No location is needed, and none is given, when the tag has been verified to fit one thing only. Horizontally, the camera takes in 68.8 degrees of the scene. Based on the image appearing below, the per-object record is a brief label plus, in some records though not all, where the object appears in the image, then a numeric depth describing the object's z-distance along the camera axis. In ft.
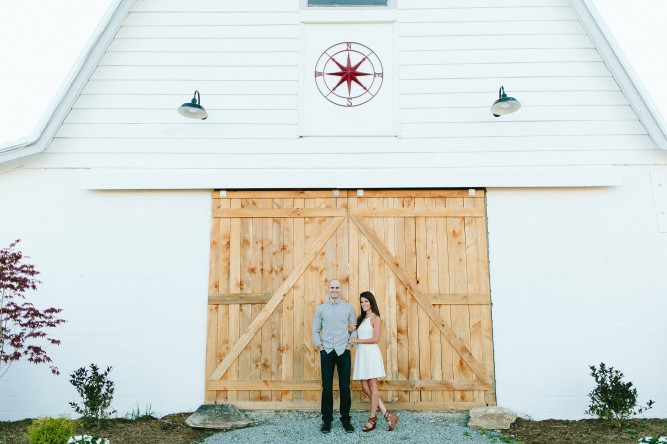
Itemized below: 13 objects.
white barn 20.66
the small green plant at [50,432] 14.49
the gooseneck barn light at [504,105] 20.13
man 18.42
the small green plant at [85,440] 14.70
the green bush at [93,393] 18.97
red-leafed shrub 18.79
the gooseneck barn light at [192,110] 20.45
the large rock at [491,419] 18.53
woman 18.34
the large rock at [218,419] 18.71
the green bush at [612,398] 18.44
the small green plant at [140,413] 20.31
